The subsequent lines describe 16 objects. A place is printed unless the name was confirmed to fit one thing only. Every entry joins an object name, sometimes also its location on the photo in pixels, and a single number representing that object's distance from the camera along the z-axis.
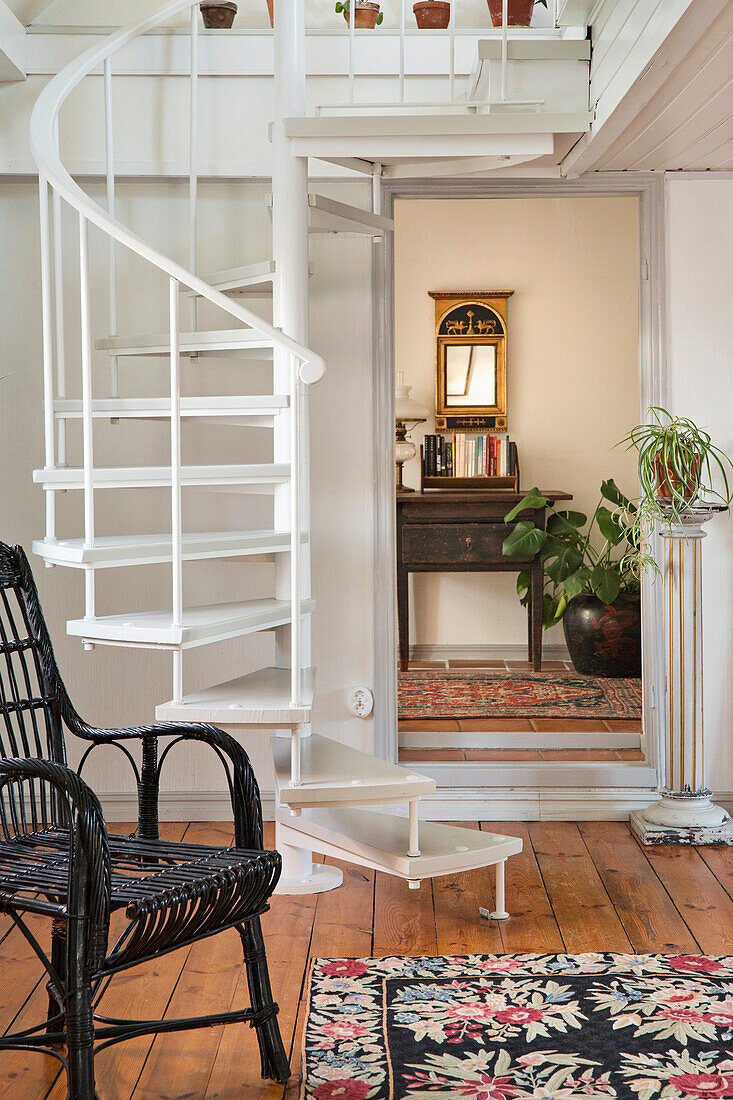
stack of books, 6.62
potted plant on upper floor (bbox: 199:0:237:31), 4.04
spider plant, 3.77
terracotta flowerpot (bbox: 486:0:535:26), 4.09
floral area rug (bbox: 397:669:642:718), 5.46
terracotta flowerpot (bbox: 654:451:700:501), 3.79
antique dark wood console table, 6.05
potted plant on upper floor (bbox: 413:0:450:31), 4.07
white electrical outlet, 4.13
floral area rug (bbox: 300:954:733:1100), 2.26
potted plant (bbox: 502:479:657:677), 5.64
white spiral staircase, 2.84
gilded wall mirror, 6.64
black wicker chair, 1.88
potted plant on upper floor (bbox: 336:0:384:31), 4.06
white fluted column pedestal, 3.85
